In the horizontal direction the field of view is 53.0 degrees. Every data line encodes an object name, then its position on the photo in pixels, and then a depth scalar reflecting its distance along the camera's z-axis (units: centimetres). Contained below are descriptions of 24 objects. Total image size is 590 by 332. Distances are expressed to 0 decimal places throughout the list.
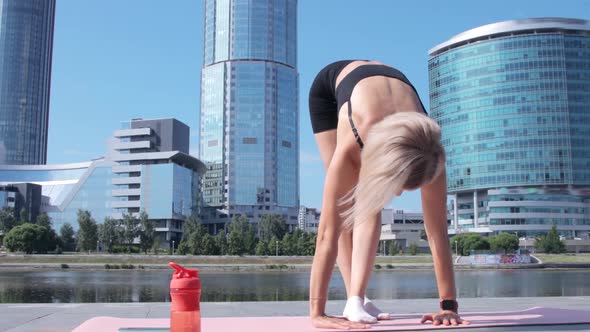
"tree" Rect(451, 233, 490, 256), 9219
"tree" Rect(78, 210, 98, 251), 9506
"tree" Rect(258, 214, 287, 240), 10719
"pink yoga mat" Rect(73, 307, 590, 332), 417
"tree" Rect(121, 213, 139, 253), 9869
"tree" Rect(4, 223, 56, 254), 8562
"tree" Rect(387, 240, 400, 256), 10022
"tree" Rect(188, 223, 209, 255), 8969
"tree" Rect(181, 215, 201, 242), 10021
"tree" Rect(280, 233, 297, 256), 9219
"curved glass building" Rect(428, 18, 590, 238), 11188
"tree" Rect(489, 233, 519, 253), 9362
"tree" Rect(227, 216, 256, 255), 9075
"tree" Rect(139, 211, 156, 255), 9962
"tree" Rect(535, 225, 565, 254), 9588
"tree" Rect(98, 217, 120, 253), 9694
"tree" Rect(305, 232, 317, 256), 9081
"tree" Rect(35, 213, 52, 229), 10075
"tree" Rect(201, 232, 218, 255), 8973
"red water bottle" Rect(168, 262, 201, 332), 335
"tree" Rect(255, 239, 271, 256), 9075
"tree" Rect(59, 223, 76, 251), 9772
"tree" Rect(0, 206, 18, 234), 10356
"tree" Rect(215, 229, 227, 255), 9112
